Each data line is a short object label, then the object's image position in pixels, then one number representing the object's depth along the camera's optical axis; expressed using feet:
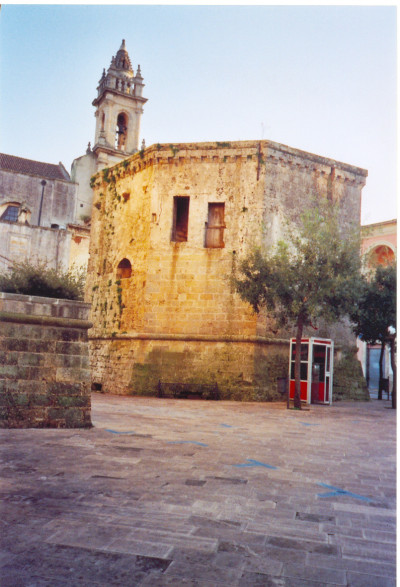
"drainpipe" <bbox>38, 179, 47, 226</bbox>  137.59
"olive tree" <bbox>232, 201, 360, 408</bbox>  43.50
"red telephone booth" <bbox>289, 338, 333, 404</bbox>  50.62
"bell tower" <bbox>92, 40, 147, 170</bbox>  138.82
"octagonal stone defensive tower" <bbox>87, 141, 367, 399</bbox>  52.37
